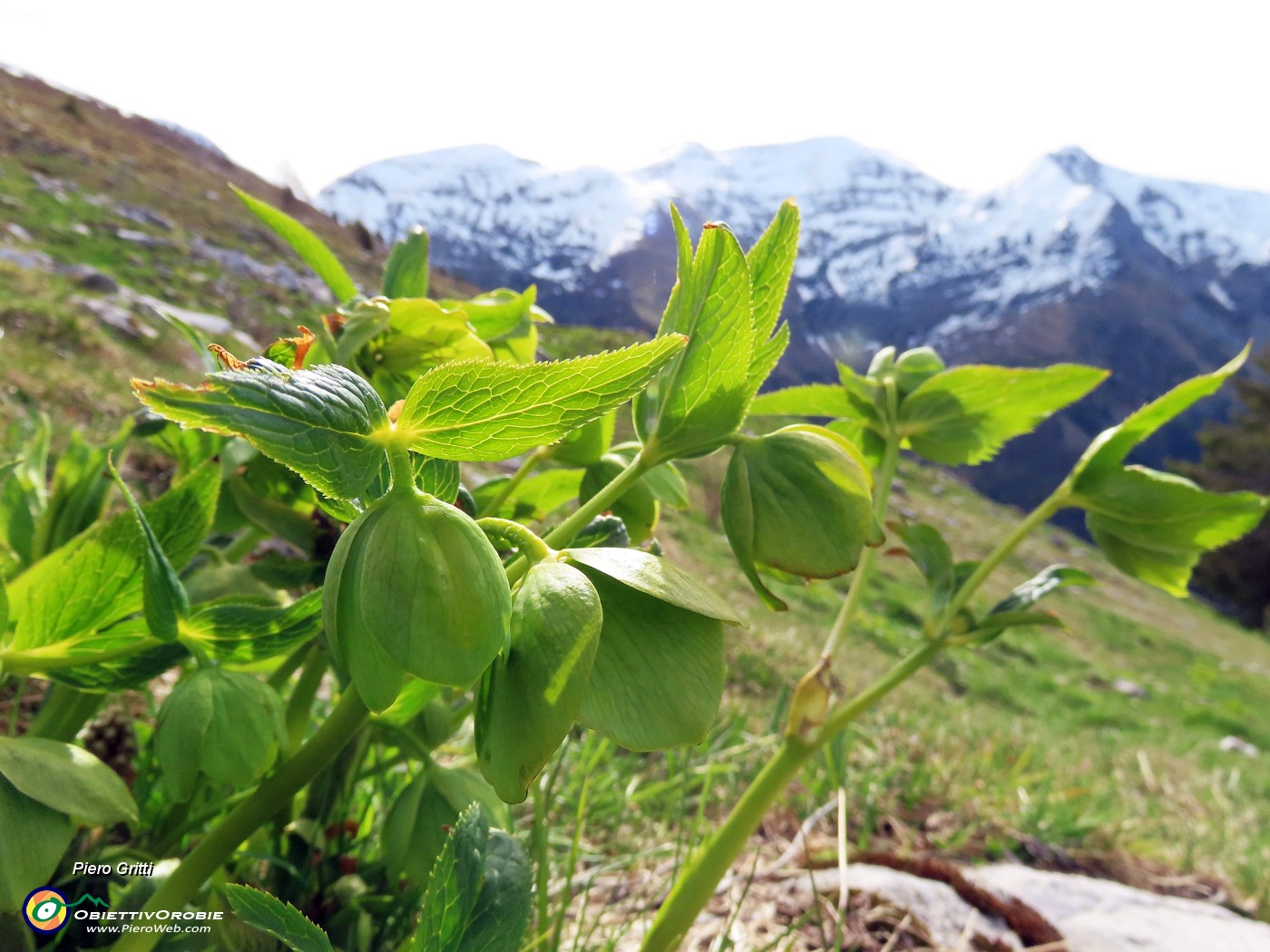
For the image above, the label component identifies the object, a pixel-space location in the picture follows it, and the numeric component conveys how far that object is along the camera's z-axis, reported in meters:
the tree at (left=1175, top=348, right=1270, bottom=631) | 13.94
